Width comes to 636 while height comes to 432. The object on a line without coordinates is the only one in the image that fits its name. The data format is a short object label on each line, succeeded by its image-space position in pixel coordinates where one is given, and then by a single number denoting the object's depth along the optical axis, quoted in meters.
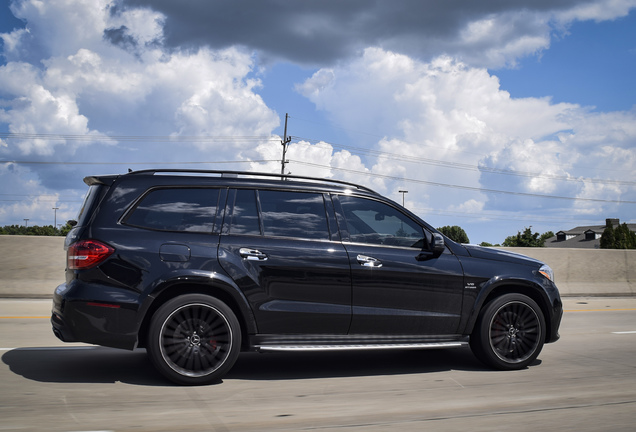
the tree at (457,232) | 108.77
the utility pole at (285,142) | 51.56
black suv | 5.26
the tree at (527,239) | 103.56
